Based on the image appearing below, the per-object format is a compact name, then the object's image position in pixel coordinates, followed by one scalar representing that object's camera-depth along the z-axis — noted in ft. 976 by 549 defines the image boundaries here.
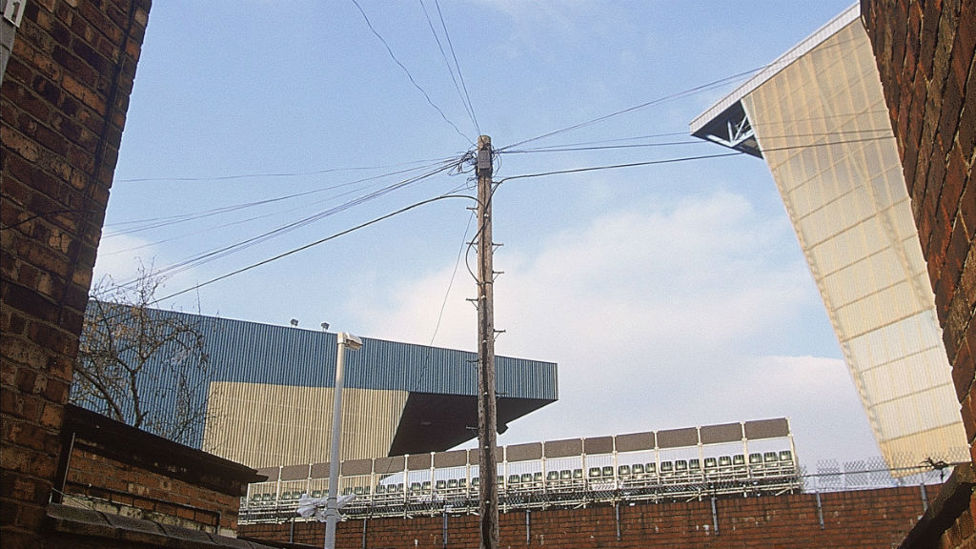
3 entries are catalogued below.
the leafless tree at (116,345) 53.78
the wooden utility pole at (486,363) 35.73
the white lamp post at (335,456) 47.98
